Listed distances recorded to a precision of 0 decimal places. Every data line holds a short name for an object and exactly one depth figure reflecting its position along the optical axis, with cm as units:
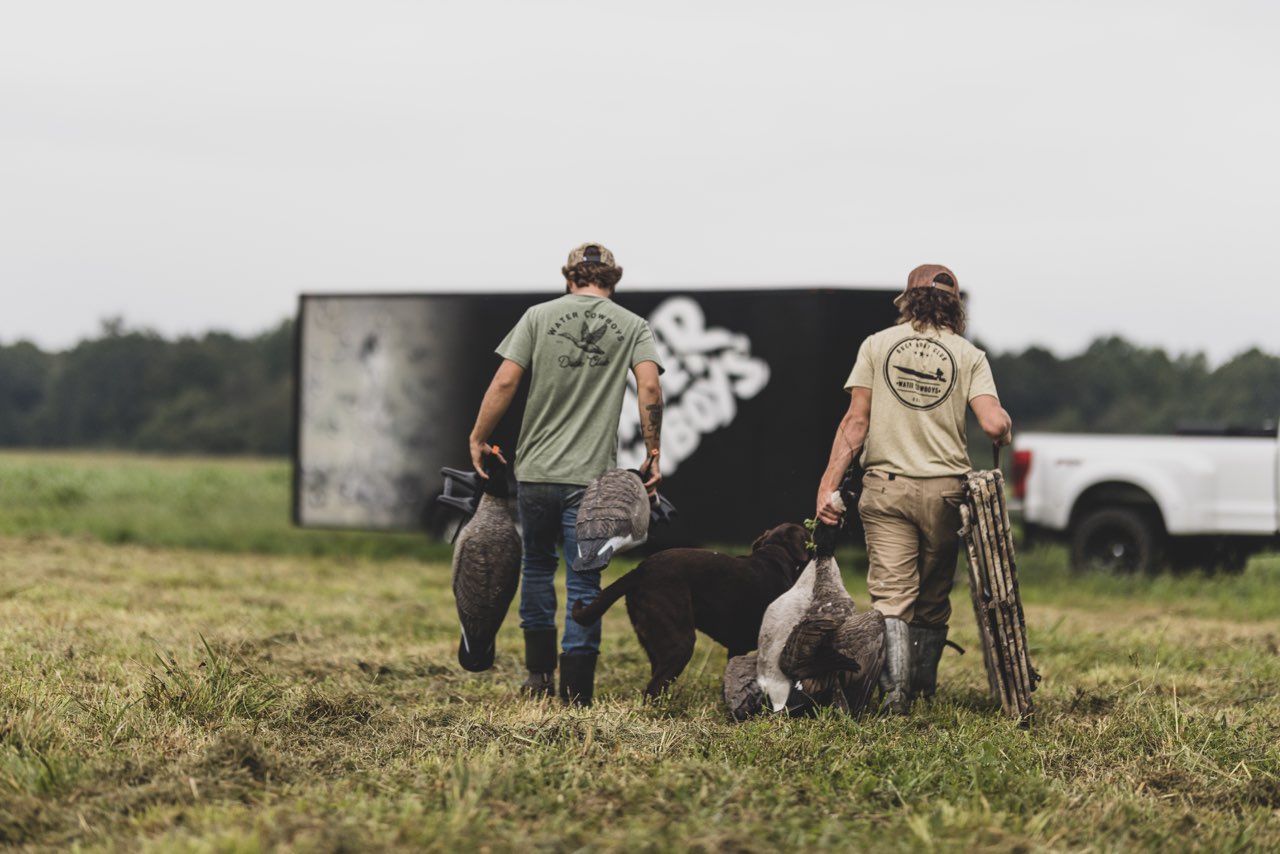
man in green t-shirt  1170
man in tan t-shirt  1169
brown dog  1121
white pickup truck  2470
